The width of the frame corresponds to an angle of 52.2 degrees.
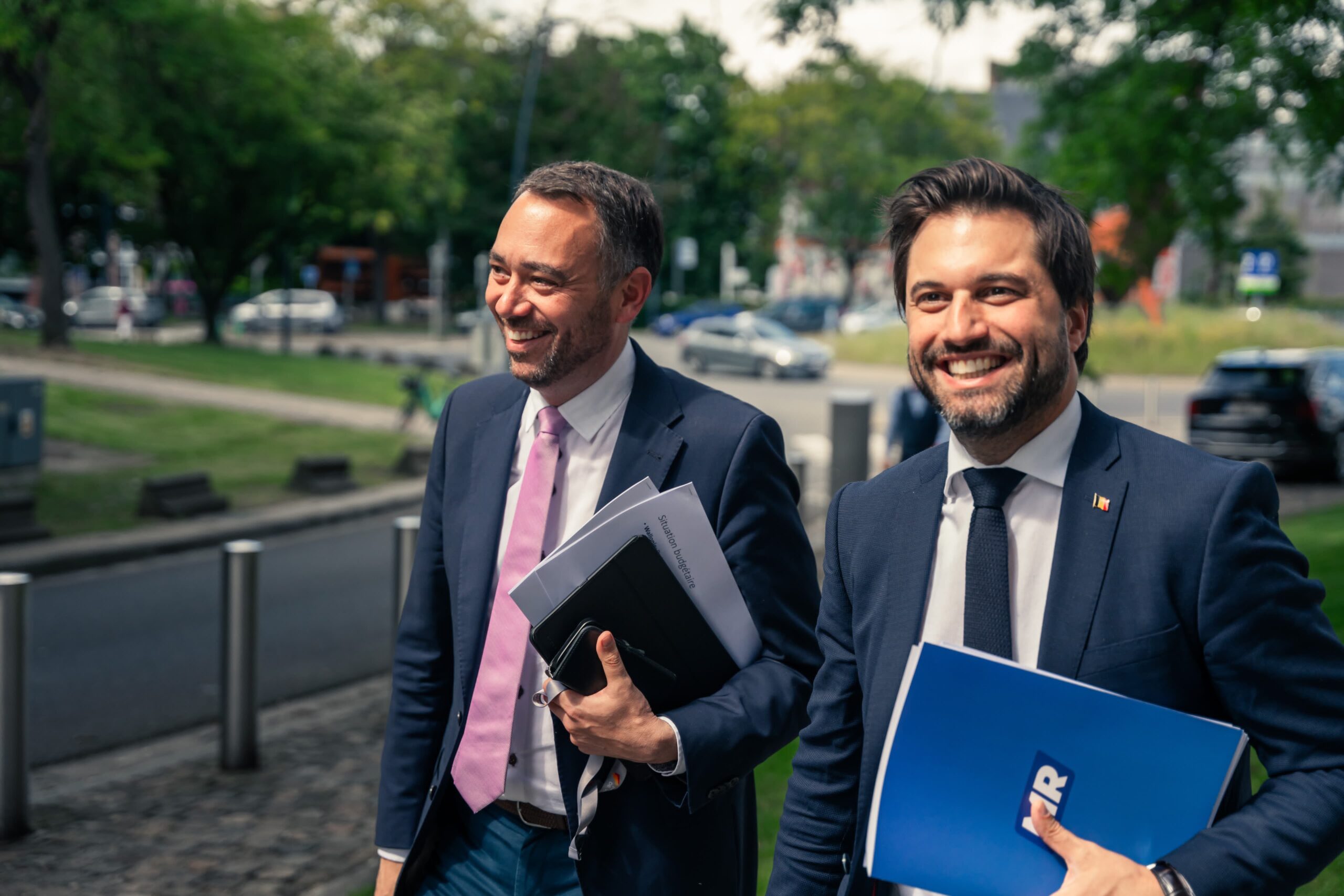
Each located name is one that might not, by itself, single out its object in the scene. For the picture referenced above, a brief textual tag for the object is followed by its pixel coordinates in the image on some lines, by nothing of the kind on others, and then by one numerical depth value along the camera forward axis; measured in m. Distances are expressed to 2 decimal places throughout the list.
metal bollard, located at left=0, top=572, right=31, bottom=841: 5.07
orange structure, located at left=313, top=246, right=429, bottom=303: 74.94
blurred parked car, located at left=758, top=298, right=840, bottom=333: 55.12
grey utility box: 13.66
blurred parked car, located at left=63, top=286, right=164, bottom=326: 48.88
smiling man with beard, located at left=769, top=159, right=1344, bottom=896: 1.67
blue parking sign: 22.17
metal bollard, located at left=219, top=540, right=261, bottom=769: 5.93
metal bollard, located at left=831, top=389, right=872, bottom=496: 12.24
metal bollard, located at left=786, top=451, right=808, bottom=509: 11.07
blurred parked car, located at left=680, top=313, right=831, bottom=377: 33.91
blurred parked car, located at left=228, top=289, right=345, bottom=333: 50.16
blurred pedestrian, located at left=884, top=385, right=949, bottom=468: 8.95
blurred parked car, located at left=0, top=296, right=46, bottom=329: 49.28
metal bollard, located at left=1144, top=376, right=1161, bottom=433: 20.23
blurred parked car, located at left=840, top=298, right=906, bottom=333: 51.22
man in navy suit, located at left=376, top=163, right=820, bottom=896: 2.33
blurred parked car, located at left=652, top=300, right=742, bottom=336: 56.09
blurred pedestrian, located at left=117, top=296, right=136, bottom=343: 38.56
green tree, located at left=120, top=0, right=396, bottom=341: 27.92
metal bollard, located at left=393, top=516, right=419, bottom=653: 6.77
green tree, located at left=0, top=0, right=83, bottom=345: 13.45
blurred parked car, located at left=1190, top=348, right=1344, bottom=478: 17.20
